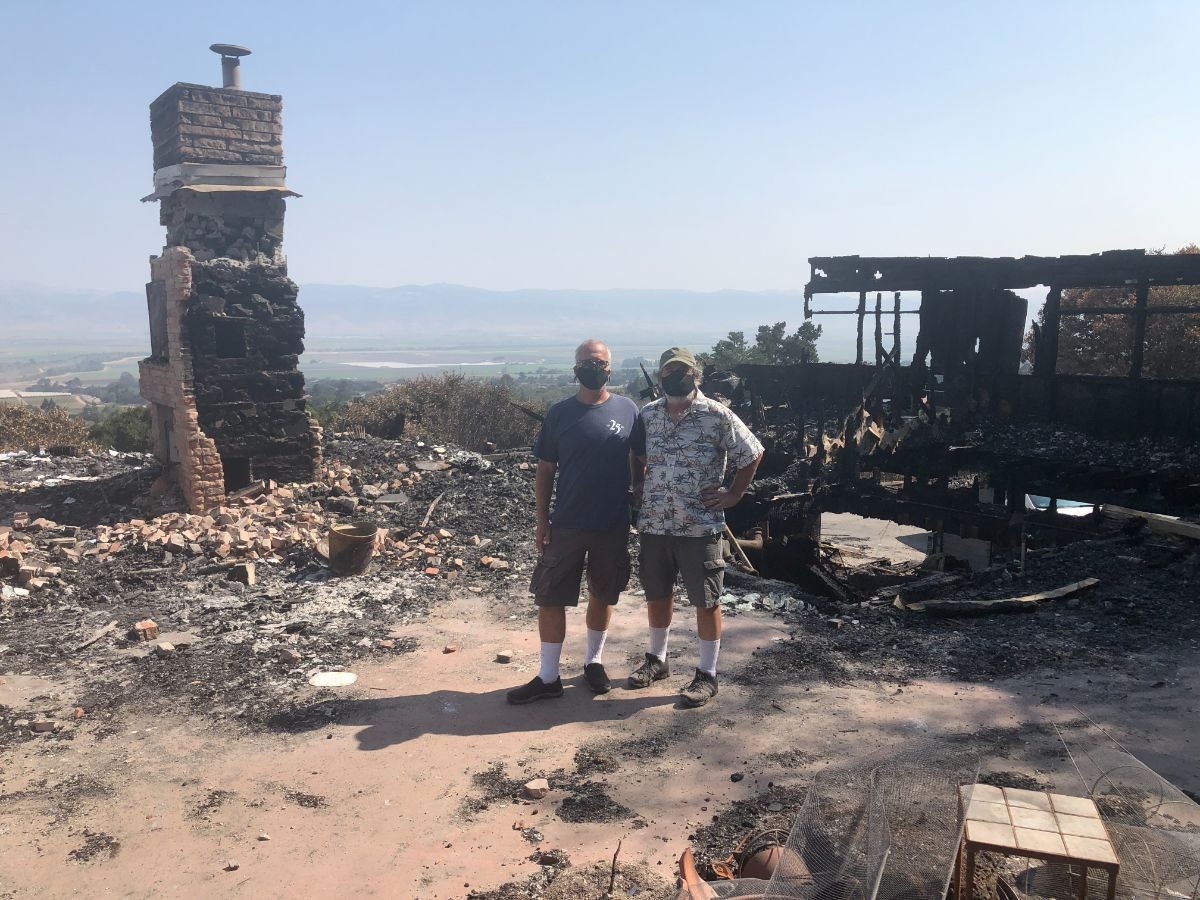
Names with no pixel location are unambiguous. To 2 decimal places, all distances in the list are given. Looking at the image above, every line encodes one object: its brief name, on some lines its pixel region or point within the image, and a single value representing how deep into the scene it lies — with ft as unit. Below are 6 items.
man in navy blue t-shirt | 15.60
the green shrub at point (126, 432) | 77.71
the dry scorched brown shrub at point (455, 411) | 80.05
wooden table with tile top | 8.04
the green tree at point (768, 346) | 121.49
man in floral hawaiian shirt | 15.57
